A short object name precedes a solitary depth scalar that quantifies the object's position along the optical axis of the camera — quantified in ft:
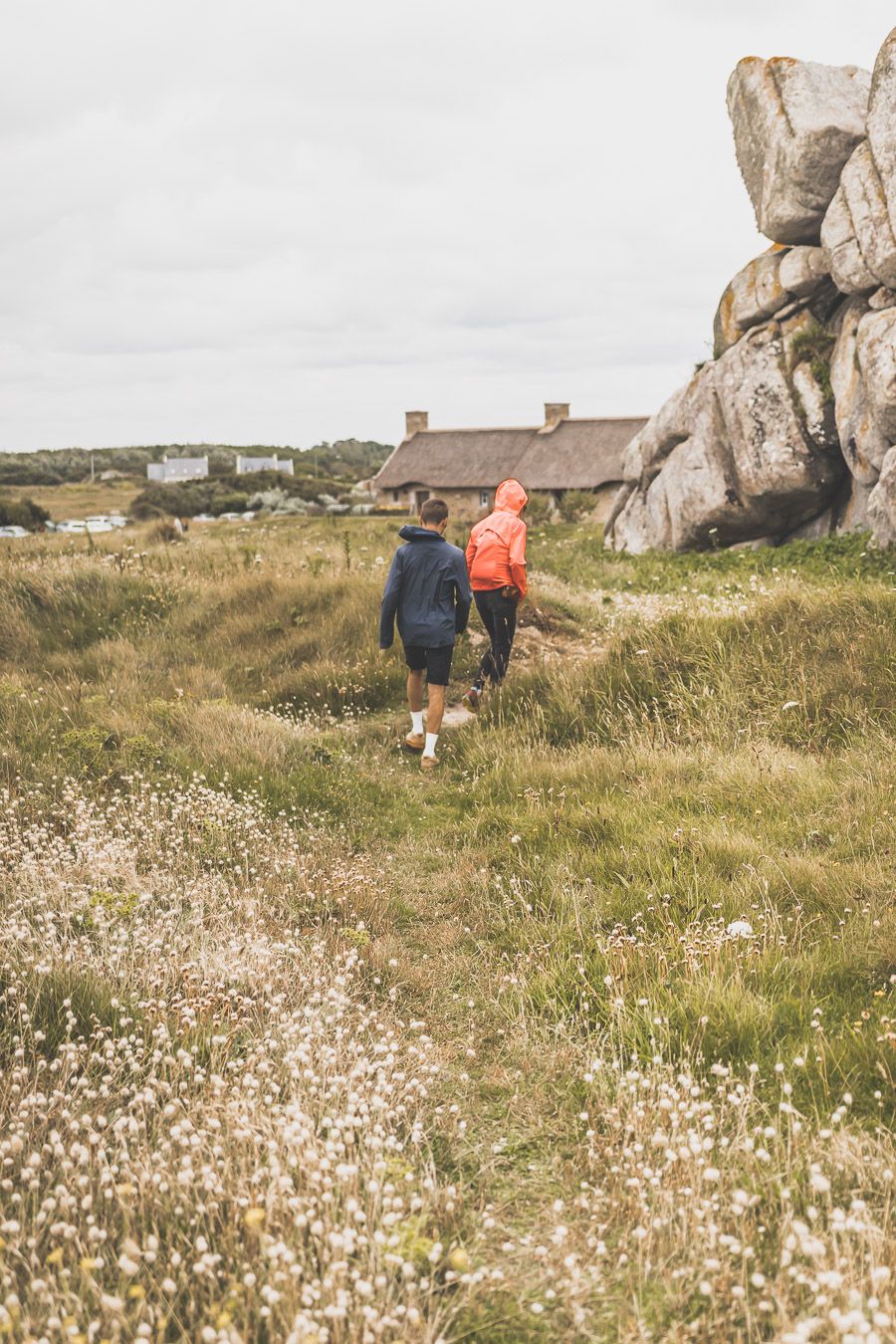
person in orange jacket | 32.53
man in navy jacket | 29.01
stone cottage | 157.48
